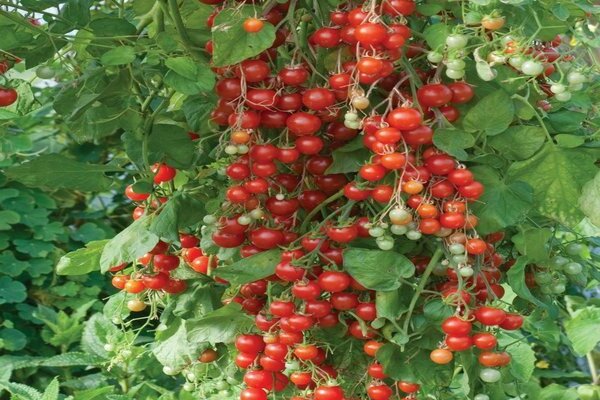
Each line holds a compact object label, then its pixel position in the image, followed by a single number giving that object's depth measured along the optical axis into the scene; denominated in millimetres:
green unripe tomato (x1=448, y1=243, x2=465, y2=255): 1450
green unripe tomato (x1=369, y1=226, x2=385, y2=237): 1450
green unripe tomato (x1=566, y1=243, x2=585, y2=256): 1612
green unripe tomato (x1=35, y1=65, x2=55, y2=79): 1504
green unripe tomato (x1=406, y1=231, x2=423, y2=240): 1442
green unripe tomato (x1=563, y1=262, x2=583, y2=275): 1582
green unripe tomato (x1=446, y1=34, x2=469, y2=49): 1381
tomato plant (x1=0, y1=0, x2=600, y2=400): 1433
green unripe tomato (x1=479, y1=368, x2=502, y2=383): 1514
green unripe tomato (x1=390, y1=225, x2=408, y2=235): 1442
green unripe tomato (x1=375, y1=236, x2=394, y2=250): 1456
